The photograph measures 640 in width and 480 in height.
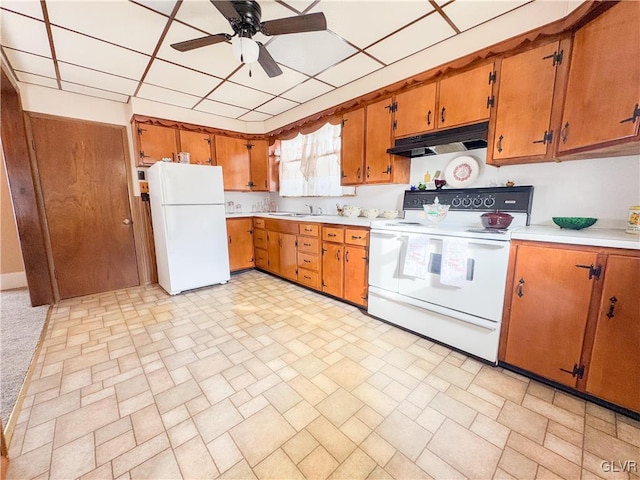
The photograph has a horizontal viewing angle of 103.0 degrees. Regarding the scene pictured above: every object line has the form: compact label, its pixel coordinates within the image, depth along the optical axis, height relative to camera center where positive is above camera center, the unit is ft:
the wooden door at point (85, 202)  9.99 +0.02
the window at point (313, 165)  11.44 +1.79
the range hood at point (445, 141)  6.68 +1.68
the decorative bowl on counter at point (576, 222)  5.57 -0.48
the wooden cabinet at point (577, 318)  4.41 -2.26
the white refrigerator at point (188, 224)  10.19 -0.94
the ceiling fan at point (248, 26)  4.98 +3.55
